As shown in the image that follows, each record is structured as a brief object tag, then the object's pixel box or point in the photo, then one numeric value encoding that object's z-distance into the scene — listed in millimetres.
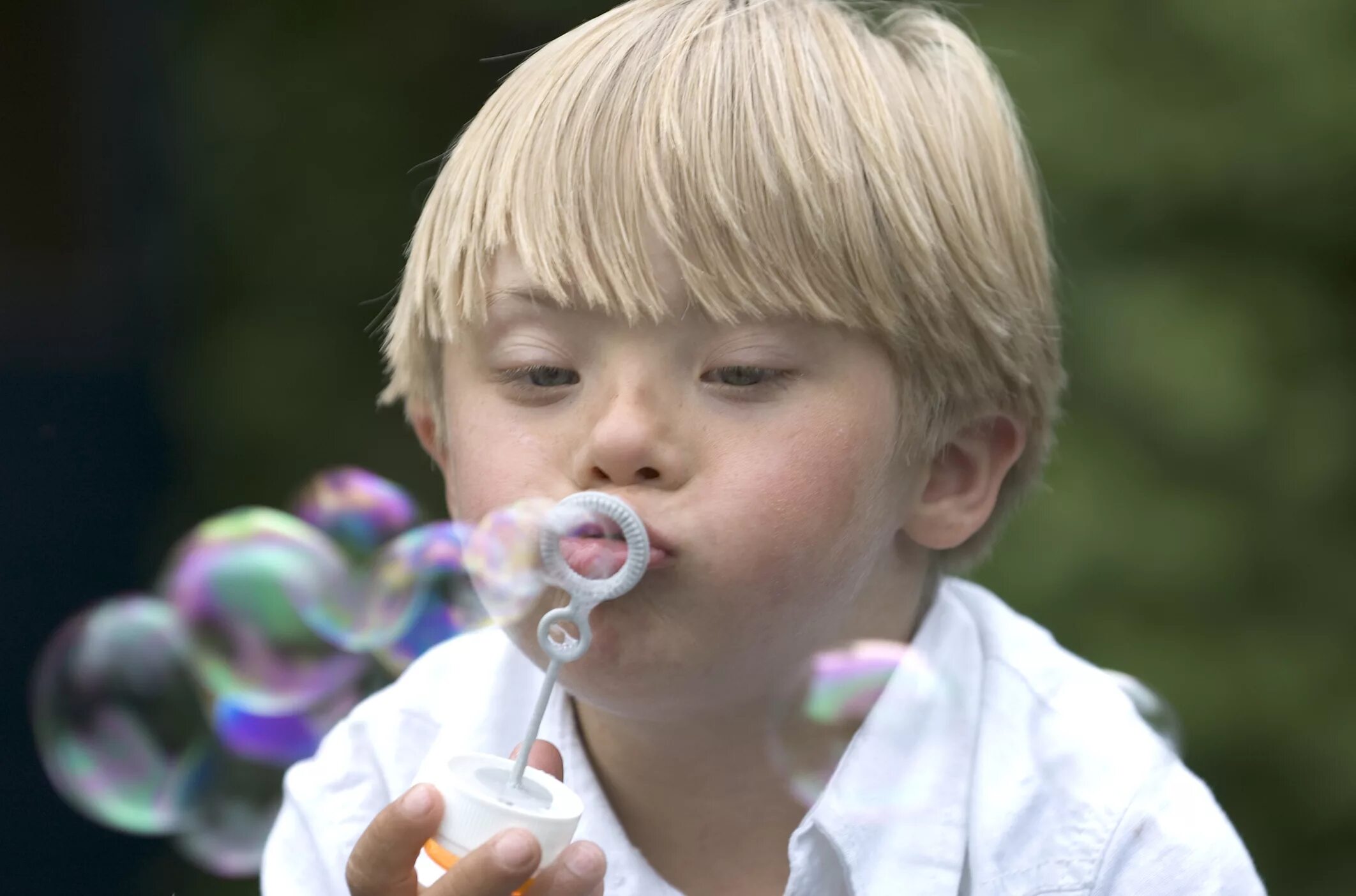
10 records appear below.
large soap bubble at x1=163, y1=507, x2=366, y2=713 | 1727
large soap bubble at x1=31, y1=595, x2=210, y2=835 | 1733
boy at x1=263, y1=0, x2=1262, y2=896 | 1626
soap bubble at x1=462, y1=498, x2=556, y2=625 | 1626
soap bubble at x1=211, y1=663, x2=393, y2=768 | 1729
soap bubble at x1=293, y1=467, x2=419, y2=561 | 1751
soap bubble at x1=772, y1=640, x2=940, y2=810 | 1698
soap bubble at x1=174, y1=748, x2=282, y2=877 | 1724
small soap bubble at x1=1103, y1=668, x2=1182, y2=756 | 1784
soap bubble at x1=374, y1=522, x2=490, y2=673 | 1722
